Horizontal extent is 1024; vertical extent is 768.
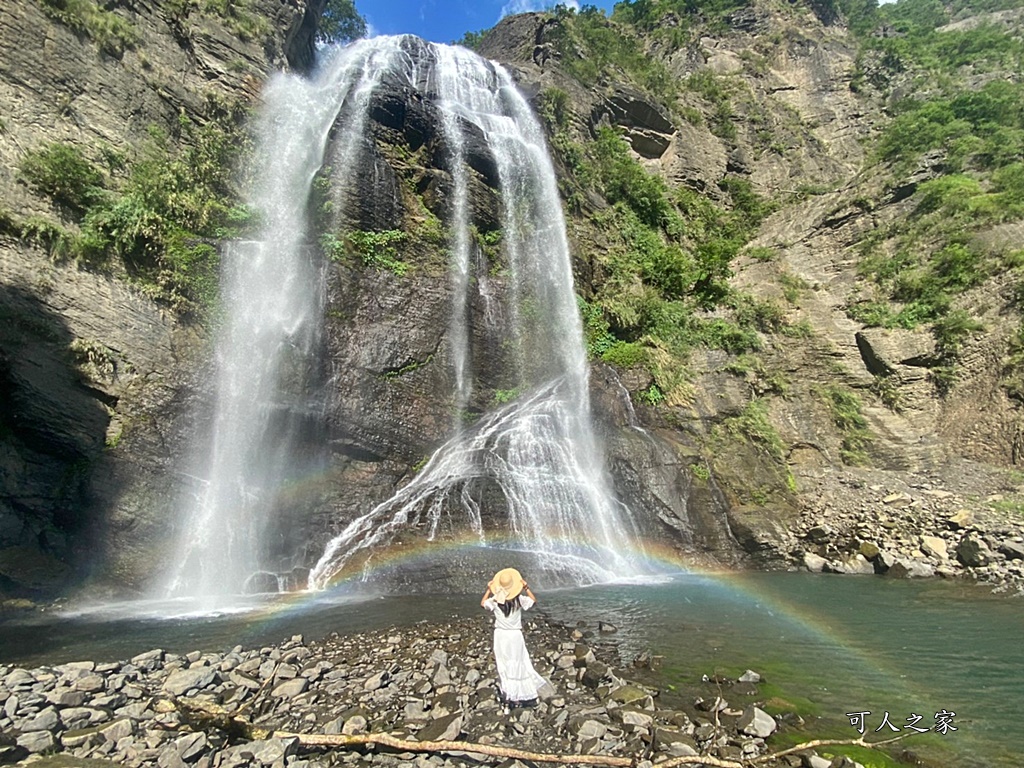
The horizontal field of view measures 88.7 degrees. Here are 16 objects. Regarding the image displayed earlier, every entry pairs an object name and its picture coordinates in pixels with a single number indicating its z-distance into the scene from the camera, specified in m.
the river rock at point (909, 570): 11.05
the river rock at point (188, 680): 5.27
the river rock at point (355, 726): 4.48
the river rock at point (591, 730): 4.28
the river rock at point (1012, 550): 10.59
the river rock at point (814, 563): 12.03
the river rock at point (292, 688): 5.25
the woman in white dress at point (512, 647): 4.88
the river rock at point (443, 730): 4.30
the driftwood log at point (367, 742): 3.86
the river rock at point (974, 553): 10.75
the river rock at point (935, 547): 11.32
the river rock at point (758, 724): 4.24
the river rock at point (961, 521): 11.78
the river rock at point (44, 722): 4.37
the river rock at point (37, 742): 4.10
